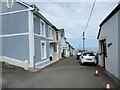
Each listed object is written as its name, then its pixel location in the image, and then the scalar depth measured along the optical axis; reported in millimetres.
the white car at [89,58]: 13485
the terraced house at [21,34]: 11766
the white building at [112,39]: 6957
